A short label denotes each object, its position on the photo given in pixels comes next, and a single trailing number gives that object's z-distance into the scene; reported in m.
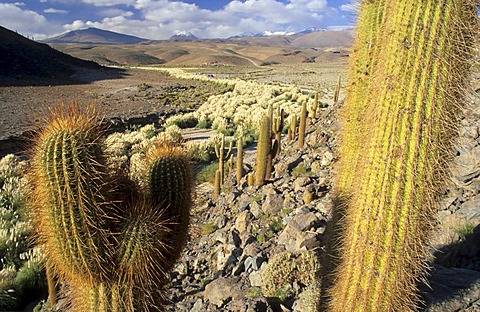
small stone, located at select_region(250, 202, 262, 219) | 7.41
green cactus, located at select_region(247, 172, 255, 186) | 9.15
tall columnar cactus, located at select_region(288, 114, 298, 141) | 12.58
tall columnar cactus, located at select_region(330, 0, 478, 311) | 2.24
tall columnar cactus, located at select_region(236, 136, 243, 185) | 9.67
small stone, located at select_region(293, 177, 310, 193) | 7.62
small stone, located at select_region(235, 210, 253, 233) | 7.04
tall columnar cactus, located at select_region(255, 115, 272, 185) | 8.82
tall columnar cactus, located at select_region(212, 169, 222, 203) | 9.56
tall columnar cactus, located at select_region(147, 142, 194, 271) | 3.15
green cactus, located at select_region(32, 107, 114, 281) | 2.51
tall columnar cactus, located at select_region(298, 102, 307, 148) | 10.85
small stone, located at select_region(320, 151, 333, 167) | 8.58
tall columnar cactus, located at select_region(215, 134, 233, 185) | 10.23
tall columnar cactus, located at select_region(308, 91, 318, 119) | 14.53
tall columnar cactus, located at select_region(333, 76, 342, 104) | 15.82
